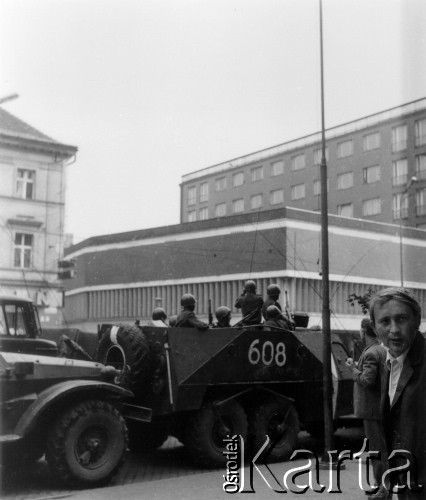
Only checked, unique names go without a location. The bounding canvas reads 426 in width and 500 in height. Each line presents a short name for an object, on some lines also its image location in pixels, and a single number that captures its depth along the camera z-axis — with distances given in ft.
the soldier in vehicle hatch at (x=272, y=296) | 37.13
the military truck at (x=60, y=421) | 26.32
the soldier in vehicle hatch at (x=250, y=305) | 35.88
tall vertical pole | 30.35
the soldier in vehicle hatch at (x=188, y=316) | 32.14
